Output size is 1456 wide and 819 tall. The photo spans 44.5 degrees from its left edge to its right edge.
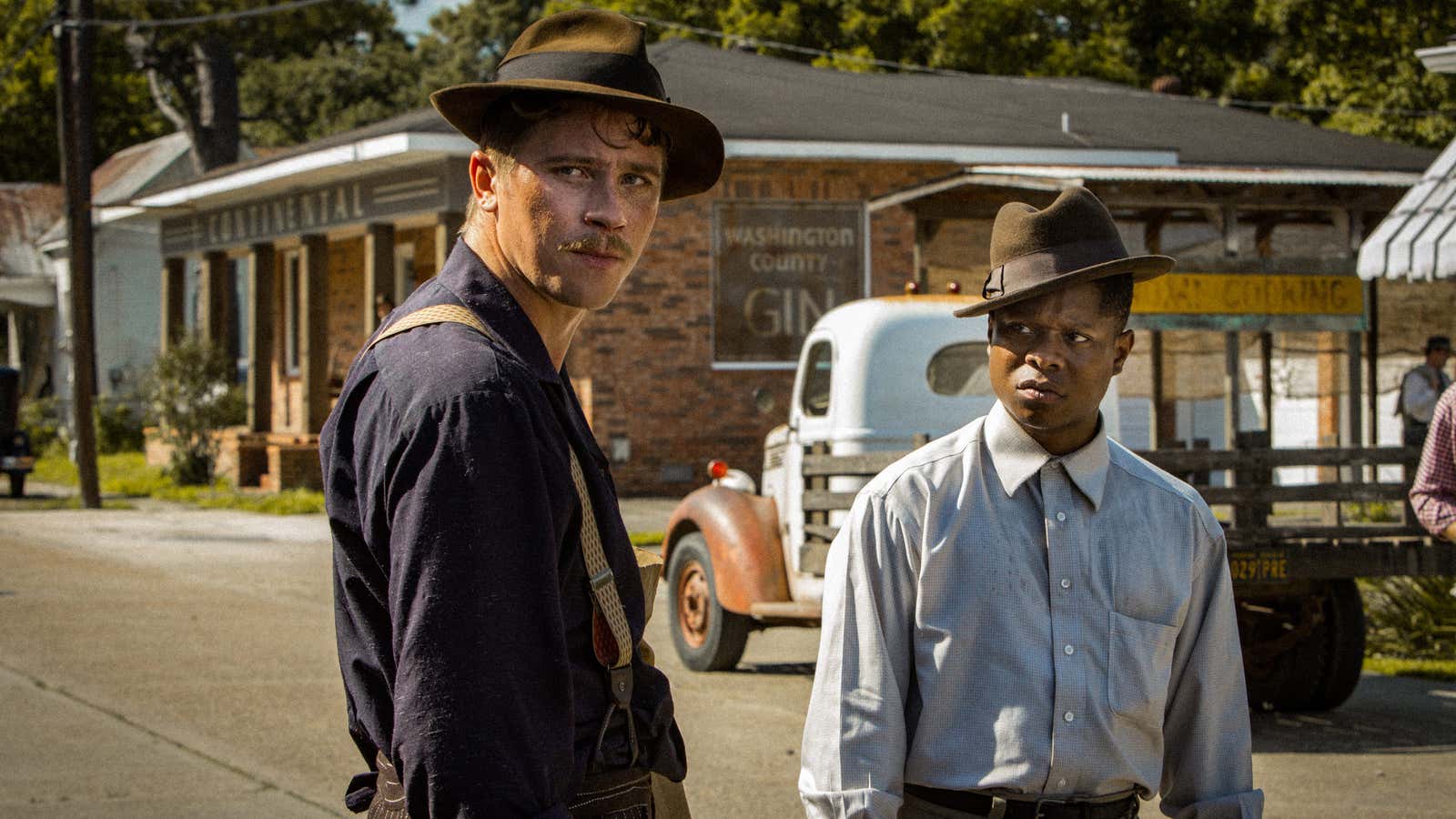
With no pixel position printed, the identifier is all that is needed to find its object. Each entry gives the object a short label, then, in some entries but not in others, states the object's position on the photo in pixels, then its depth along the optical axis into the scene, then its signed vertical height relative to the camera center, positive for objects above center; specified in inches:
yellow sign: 428.1 +21.5
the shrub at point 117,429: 1317.7 -24.4
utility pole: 884.6 +114.1
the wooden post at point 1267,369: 544.4 +4.0
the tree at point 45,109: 2111.2 +351.6
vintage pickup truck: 349.7 -28.8
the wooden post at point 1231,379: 458.0 +0.6
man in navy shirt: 83.0 -4.6
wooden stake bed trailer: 345.4 -34.8
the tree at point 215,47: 1471.5 +305.4
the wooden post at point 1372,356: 564.7 +8.1
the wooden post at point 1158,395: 519.2 -3.8
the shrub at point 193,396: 966.4 -0.7
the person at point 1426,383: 703.7 -1.5
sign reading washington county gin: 852.0 +56.4
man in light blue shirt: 120.0 -16.6
